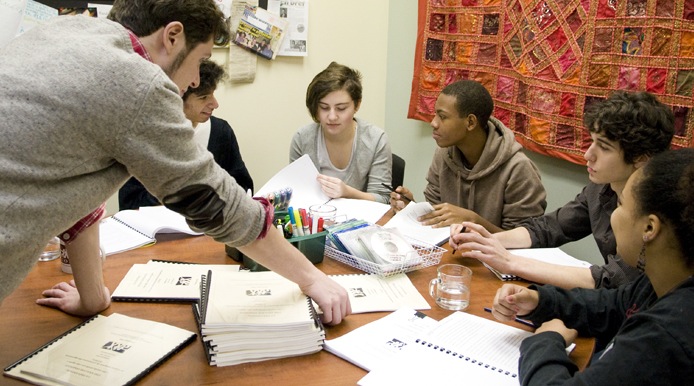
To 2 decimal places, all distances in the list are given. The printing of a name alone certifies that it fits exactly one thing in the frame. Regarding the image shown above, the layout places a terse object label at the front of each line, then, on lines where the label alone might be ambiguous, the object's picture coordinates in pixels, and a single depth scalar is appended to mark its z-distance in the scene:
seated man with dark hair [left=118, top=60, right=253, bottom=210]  2.30
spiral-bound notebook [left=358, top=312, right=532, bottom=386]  1.02
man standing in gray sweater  0.85
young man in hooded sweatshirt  2.15
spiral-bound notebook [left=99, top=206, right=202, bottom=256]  1.64
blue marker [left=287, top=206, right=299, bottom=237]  1.60
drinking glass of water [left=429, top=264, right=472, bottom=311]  1.33
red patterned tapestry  2.10
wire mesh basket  1.47
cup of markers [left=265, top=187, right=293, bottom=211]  1.86
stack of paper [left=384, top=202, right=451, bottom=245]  1.76
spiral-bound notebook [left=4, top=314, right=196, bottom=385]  0.99
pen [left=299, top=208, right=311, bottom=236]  1.64
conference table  1.02
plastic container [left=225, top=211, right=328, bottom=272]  1.50
